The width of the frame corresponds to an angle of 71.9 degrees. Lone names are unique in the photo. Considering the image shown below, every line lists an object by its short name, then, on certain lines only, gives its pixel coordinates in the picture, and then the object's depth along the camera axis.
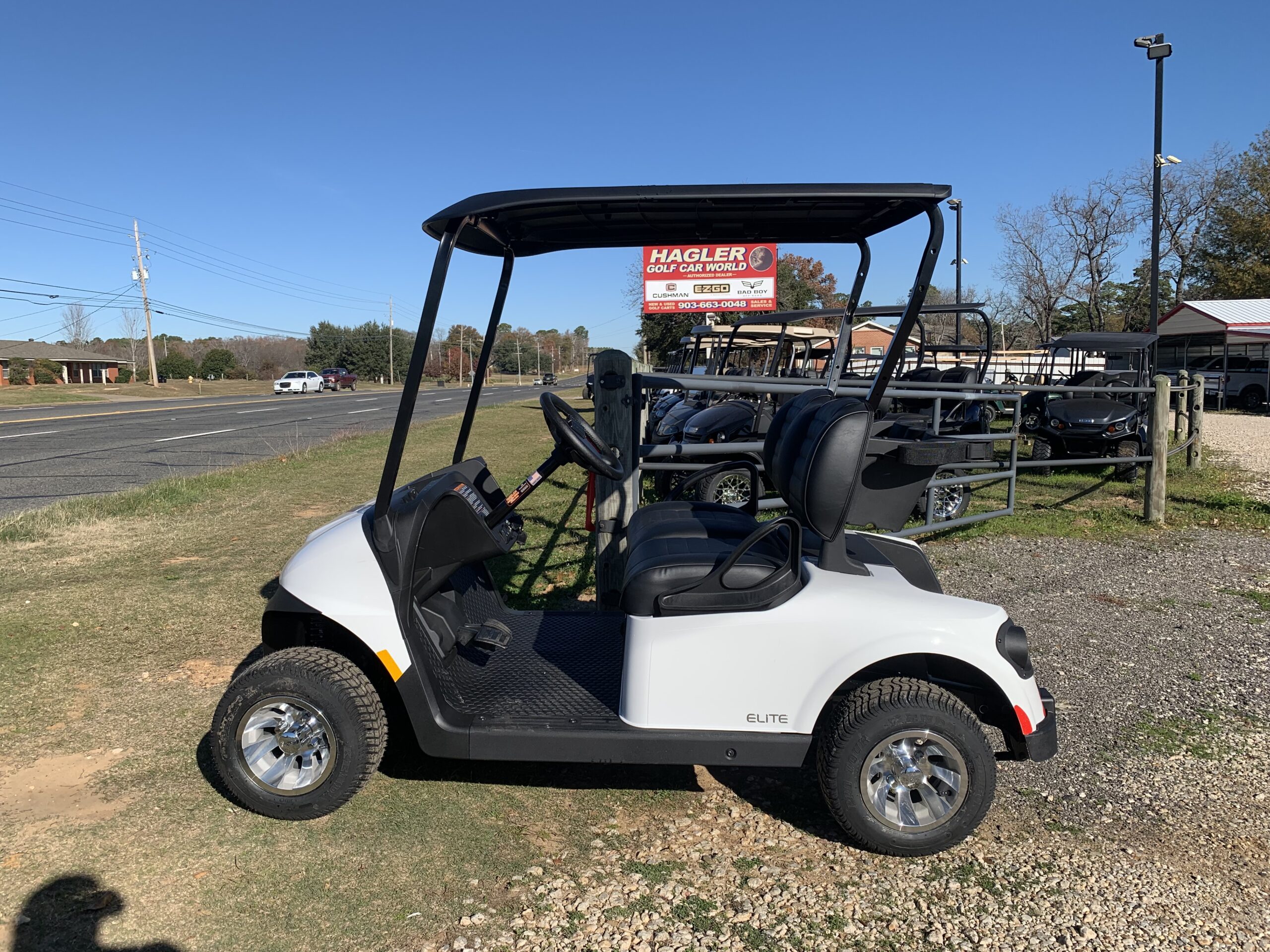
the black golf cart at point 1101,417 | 10.52
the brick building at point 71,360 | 60.28
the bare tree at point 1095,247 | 35.16
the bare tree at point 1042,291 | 36.56
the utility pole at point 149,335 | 46.44
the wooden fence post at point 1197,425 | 10.41
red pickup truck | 52.94
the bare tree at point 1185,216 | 36.72
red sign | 29.70
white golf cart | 2.68
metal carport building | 23.73
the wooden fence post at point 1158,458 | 7.54
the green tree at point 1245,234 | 33.59
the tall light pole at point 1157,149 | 16.55
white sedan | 46.78
